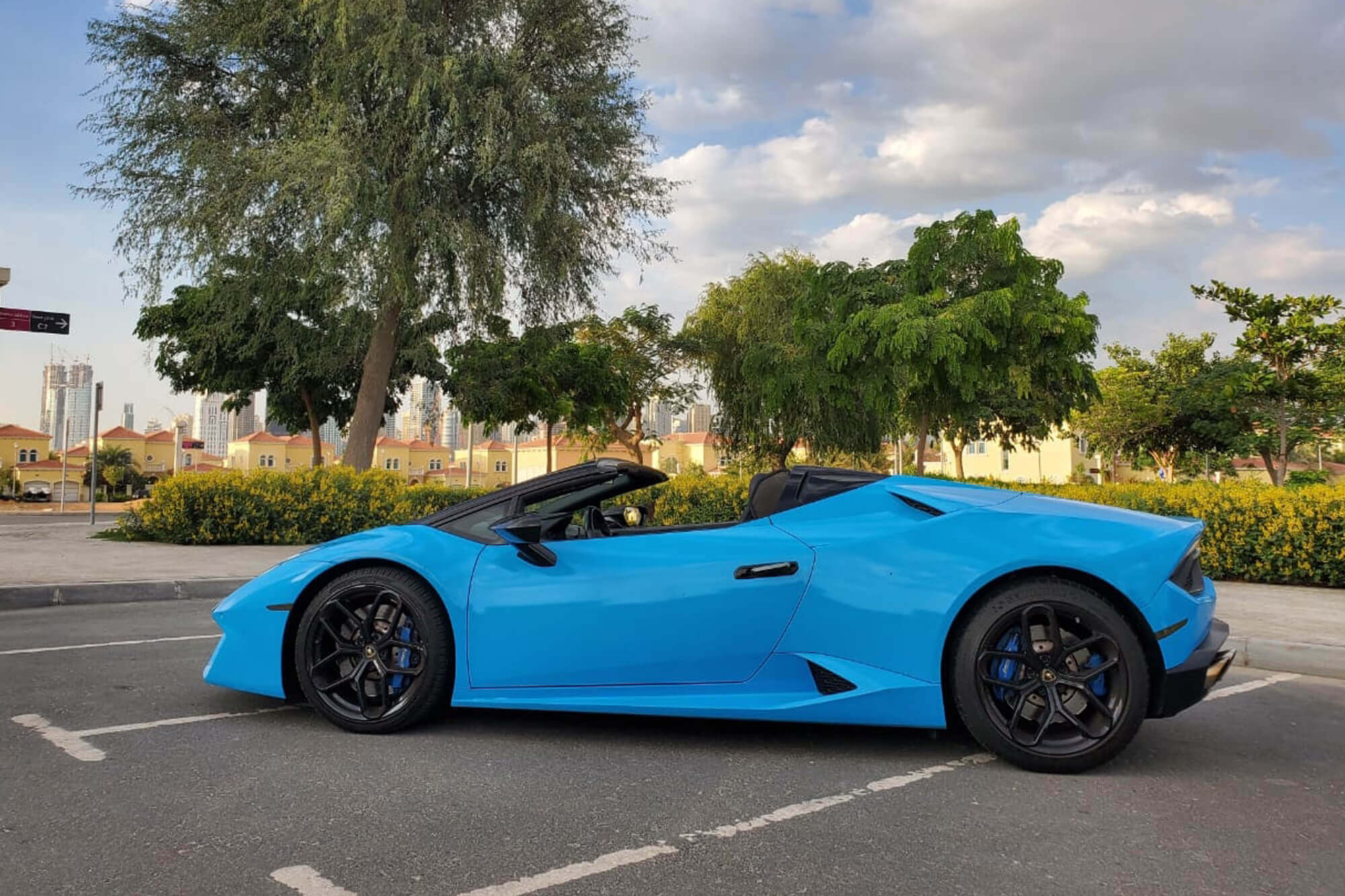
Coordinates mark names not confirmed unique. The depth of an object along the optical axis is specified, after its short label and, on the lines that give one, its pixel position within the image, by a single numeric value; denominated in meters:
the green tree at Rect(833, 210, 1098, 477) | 16.58
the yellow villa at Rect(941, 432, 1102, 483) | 89.50
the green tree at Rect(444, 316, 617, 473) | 21.39
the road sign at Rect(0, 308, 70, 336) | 14.56
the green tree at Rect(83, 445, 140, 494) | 67.19
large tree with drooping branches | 16.66
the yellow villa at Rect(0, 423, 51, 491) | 92.19
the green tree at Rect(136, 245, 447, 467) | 17.98
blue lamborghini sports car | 3.52
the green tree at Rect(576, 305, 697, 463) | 34.12
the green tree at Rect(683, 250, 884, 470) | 19.86
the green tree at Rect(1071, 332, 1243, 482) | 41.60
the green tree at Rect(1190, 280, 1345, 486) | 27.77
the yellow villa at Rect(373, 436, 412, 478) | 136.25
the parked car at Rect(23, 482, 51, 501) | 58.75
